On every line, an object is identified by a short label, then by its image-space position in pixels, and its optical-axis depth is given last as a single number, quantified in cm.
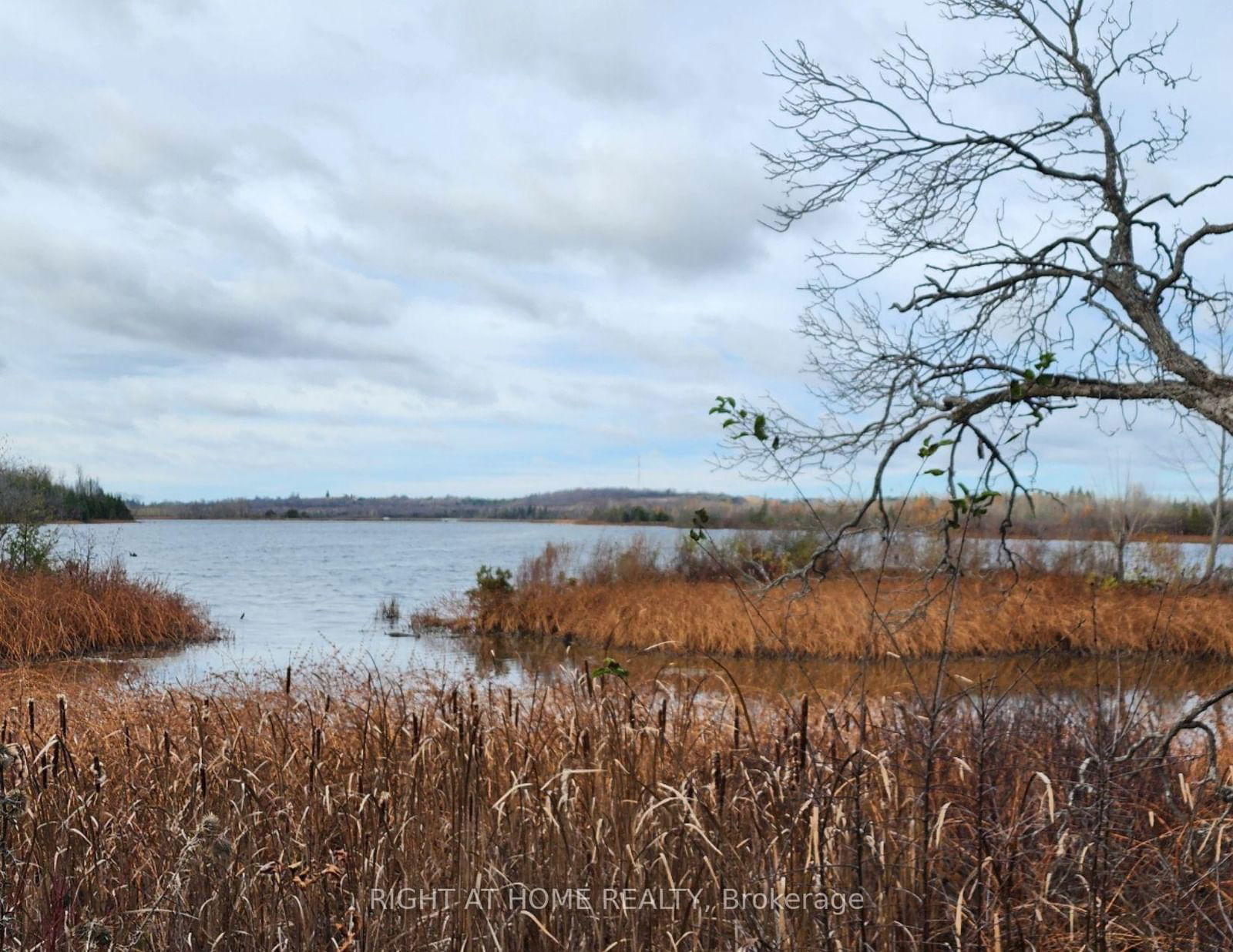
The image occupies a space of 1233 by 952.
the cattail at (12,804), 237
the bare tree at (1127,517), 2198
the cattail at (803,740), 265
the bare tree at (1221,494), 2072
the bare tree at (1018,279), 638
